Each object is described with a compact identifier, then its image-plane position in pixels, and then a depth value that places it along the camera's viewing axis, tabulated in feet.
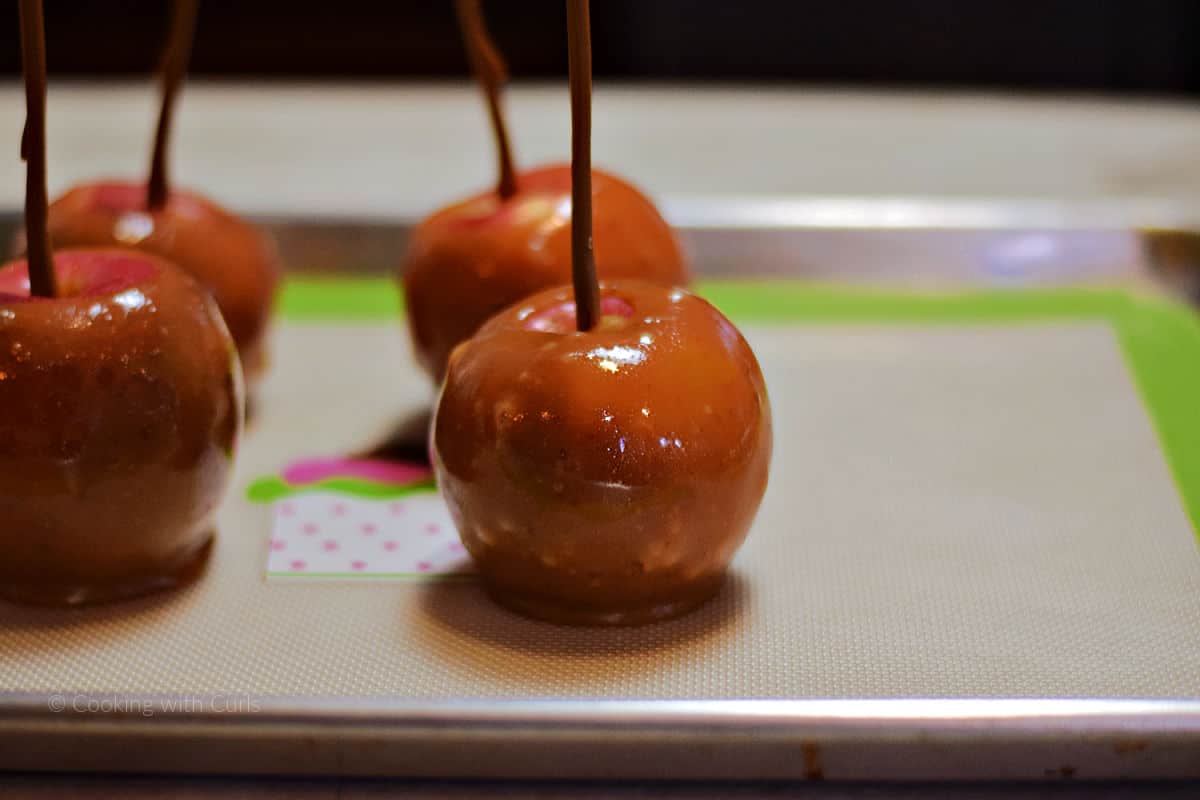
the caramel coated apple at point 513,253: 2.36
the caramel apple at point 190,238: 2.42
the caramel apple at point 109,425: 2.14
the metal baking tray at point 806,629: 2.04
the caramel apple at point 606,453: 2.12
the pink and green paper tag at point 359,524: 2.28
